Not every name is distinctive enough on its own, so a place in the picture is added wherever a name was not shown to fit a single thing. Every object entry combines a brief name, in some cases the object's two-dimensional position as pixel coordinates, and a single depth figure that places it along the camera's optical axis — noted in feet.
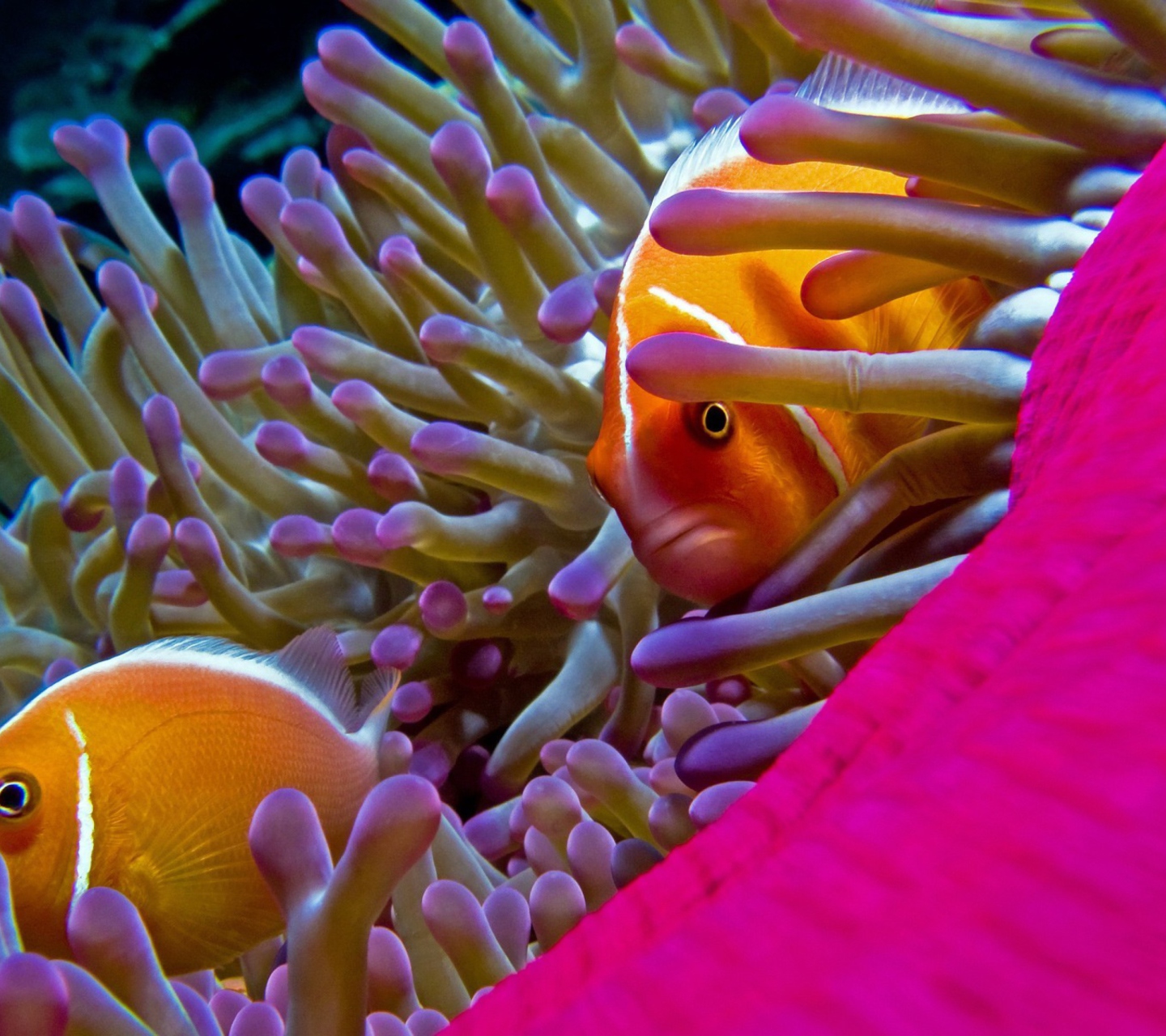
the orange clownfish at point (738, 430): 1.35
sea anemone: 1.29
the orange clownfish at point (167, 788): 1.49
